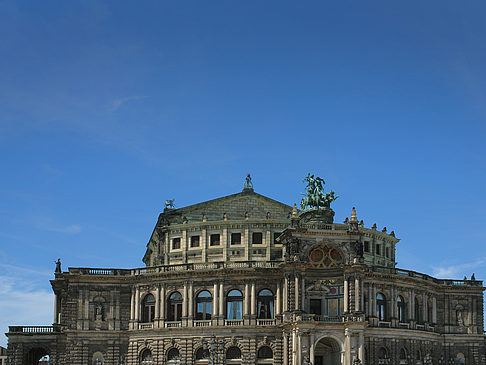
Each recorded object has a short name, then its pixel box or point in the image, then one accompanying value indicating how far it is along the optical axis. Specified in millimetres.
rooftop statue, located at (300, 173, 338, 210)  94250
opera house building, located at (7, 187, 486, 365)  85625
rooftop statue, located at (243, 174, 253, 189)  103806
